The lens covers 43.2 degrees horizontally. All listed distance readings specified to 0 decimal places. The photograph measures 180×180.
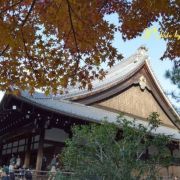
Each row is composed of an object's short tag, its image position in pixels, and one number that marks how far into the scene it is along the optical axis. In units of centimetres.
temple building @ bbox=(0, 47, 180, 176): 943
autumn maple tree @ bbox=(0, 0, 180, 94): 393
